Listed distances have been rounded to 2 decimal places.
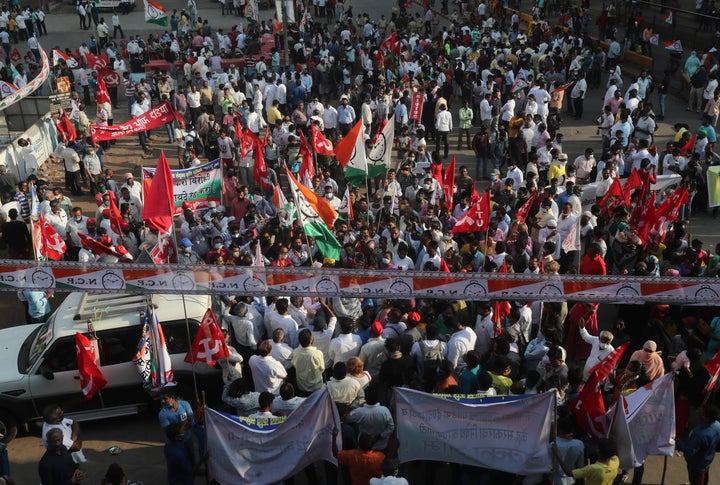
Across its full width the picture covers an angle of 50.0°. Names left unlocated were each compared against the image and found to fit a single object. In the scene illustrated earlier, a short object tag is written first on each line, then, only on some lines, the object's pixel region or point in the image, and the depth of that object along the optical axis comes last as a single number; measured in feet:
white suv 31.32
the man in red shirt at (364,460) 24.53
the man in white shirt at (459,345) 30.40
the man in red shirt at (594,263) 36.50
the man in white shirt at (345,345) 30.83
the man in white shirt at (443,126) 59.36
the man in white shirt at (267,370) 29.71
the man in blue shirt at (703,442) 25.12
